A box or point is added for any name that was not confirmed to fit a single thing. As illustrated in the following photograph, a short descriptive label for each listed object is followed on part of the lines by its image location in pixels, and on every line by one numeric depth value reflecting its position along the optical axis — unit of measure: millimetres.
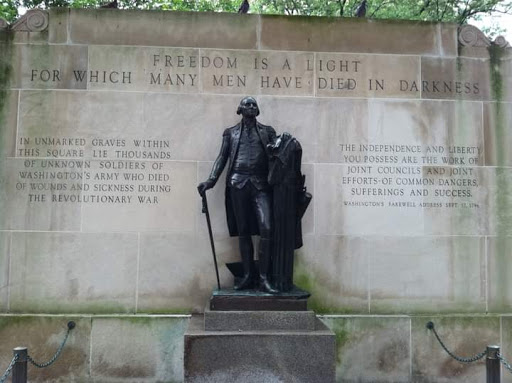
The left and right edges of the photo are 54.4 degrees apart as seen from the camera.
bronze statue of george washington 6777
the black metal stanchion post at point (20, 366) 5273
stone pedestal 5859
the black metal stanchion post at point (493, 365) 5551
